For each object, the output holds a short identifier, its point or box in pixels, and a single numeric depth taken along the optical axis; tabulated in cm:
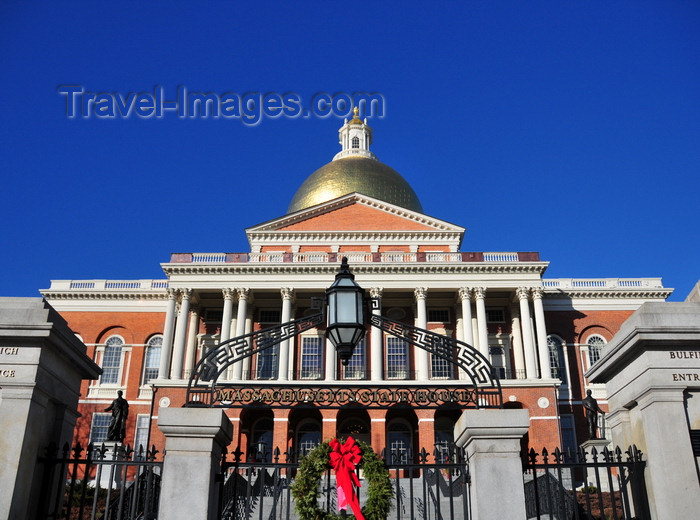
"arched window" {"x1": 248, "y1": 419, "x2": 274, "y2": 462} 4259
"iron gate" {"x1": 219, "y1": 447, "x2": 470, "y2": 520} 731
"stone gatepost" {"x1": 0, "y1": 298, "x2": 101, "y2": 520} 693
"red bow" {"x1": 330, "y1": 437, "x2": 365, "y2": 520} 707
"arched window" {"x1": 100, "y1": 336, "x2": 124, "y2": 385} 4672
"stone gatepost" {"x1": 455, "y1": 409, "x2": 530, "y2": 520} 705
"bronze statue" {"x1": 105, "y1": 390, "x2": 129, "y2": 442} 2259
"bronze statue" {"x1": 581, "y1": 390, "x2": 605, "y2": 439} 2161
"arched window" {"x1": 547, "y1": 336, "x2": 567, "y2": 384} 4594
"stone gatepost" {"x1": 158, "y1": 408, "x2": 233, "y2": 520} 698
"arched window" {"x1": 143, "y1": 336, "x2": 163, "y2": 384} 4691
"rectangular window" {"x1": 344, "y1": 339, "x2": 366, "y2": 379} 4397
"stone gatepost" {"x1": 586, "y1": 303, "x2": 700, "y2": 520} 694
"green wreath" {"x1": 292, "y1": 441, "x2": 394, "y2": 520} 725
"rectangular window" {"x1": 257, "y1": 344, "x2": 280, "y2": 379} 4434
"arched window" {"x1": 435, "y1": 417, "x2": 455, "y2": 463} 4159
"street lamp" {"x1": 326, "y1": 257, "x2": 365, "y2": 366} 734
